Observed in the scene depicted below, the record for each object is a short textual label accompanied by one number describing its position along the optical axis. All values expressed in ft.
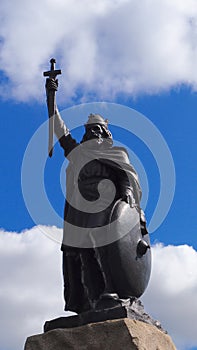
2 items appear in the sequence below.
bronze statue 28.48
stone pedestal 25.35
